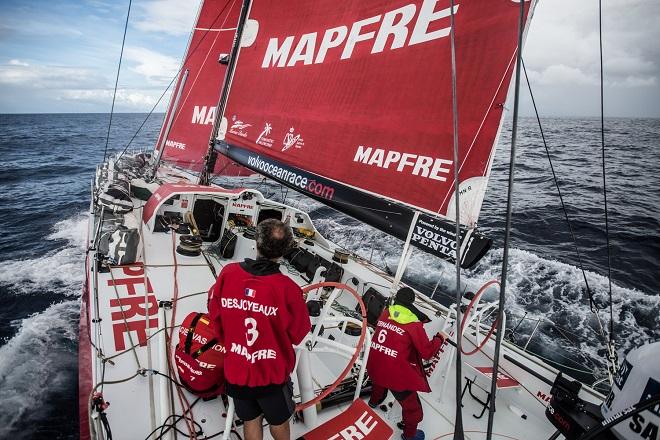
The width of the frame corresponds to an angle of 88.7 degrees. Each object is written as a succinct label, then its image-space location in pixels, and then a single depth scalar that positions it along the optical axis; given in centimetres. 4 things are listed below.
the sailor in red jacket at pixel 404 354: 269
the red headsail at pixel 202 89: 761
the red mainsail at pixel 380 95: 299
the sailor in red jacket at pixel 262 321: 177
